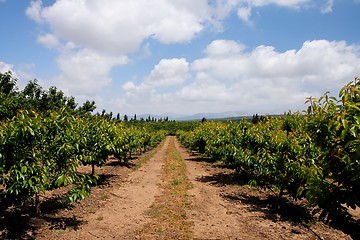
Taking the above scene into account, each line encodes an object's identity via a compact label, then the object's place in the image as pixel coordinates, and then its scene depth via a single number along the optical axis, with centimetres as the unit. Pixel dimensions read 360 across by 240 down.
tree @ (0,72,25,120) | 2034
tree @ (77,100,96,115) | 5581
